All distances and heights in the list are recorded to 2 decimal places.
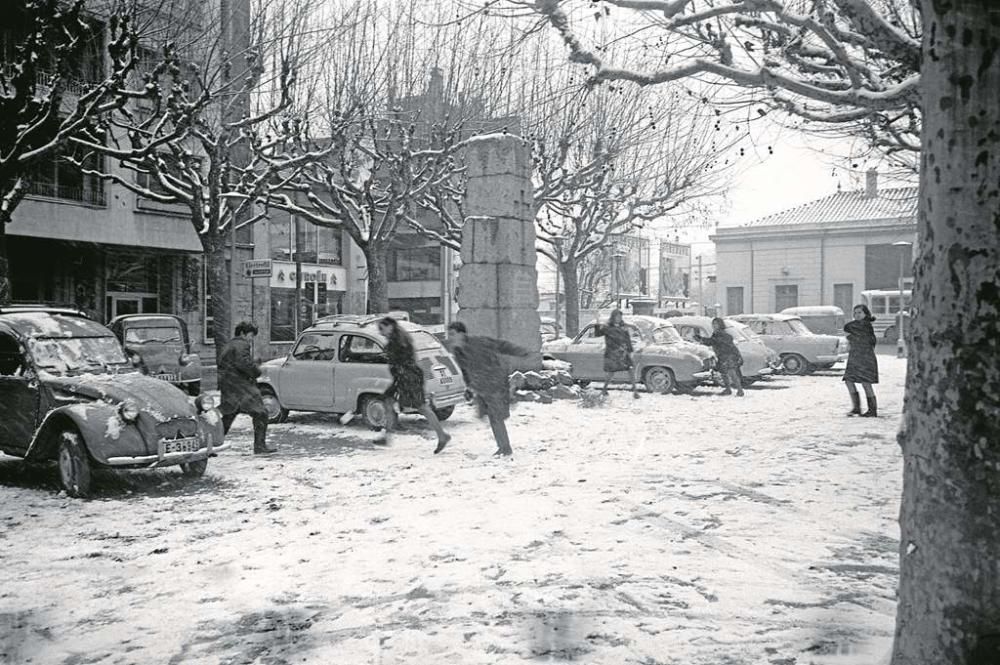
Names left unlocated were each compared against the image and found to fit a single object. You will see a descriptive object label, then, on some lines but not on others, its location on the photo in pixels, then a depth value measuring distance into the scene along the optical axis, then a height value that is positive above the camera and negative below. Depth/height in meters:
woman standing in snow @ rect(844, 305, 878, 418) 12.62 -0.50
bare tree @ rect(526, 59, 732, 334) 24.78 +4.83
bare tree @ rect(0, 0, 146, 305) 11.68 +3.41
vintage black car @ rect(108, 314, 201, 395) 16.38 -0.70
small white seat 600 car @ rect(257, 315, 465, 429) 12.30 -0.91
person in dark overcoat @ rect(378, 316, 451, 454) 10.46 -0.74
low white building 44.50 +3.71
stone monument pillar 16.36 +1.51
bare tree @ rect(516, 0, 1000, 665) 2.74 -0.17
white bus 35.96 +0.44
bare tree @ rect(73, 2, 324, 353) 15.42 +3.98
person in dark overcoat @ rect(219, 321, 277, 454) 10.22 -0.83
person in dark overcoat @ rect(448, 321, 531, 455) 9.92 -0.69
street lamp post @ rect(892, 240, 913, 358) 28.25 -0.74
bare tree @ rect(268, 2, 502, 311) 19.70 +5.18
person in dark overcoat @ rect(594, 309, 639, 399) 16.08 -0.62
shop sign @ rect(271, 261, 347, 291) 34.50 +1.78
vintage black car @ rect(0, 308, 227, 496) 7.88 -0.96
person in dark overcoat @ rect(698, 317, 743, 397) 16.73 -0.75
